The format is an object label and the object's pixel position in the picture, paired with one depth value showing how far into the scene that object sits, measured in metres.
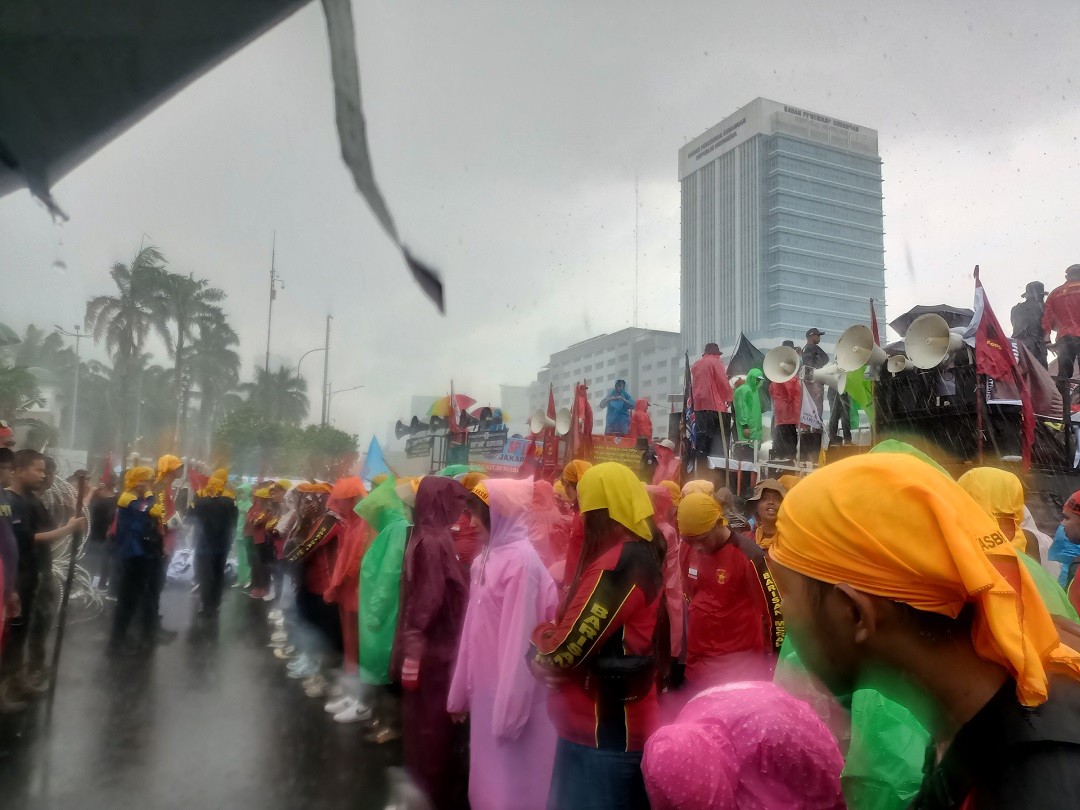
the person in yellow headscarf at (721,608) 3.80
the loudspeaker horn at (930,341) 7.48
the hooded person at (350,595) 5.99
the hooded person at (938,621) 0.84
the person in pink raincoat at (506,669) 3.19
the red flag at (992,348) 6.81
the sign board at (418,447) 14.73
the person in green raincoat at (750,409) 10.86
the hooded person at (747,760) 1.40
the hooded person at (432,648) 4.30
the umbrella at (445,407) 12.74
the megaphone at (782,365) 10.43
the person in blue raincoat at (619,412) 14.08
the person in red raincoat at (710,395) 10.98
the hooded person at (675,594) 4.07
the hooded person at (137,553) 8.02
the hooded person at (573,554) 3.72
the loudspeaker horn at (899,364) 8.34
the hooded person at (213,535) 9.73
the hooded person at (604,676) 2.50
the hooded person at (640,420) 13.57
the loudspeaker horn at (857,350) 8.59
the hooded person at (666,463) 9.42
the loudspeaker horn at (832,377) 9.64
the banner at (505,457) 13.13
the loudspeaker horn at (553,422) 12.94
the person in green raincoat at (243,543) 12.87
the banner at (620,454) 11.21
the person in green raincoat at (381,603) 5.27
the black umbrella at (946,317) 9.01
